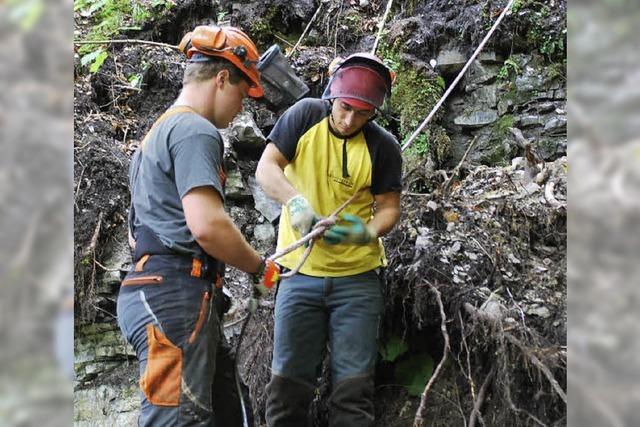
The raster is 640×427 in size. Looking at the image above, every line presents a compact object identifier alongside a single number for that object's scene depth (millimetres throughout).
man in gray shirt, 2725
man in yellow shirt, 3656
